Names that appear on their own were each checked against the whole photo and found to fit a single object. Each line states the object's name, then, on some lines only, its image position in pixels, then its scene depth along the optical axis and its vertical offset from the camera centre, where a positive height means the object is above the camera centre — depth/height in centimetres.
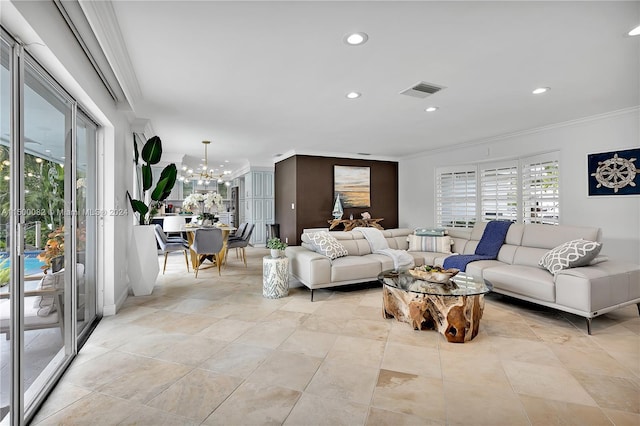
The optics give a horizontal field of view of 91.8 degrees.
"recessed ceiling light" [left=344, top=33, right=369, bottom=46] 233 +134
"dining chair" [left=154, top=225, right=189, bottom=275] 560 -53
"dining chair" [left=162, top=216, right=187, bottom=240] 616 -16
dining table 562 -43
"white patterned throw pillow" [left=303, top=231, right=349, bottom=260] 429 -44
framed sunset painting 727 +69
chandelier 685 +129
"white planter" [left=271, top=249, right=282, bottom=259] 411 -52
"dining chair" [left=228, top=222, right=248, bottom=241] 646 -39
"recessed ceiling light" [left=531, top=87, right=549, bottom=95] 337 +135
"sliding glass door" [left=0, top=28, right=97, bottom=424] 158 -9
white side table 402 -83
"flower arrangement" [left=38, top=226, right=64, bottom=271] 205 -22
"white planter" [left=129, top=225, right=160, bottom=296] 402 -55
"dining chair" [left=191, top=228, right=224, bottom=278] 515 -44
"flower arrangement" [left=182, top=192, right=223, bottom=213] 599 +30
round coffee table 273 -85
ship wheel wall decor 403 +52
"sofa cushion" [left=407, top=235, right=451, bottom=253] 507 -51
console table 701 -22
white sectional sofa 299 -68
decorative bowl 313 -64
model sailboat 697 +8
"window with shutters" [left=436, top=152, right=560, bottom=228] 503 +38
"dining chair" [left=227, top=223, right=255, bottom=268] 615 -54
